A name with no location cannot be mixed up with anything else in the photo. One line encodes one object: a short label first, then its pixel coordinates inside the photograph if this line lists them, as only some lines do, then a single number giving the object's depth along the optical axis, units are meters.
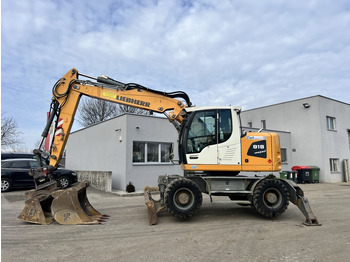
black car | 12.73
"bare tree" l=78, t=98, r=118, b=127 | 34.53
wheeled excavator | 6.67
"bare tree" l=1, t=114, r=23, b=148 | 30.56
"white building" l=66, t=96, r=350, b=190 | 13.56
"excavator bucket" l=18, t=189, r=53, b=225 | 6.45
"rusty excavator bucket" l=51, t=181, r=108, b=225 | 6.51
